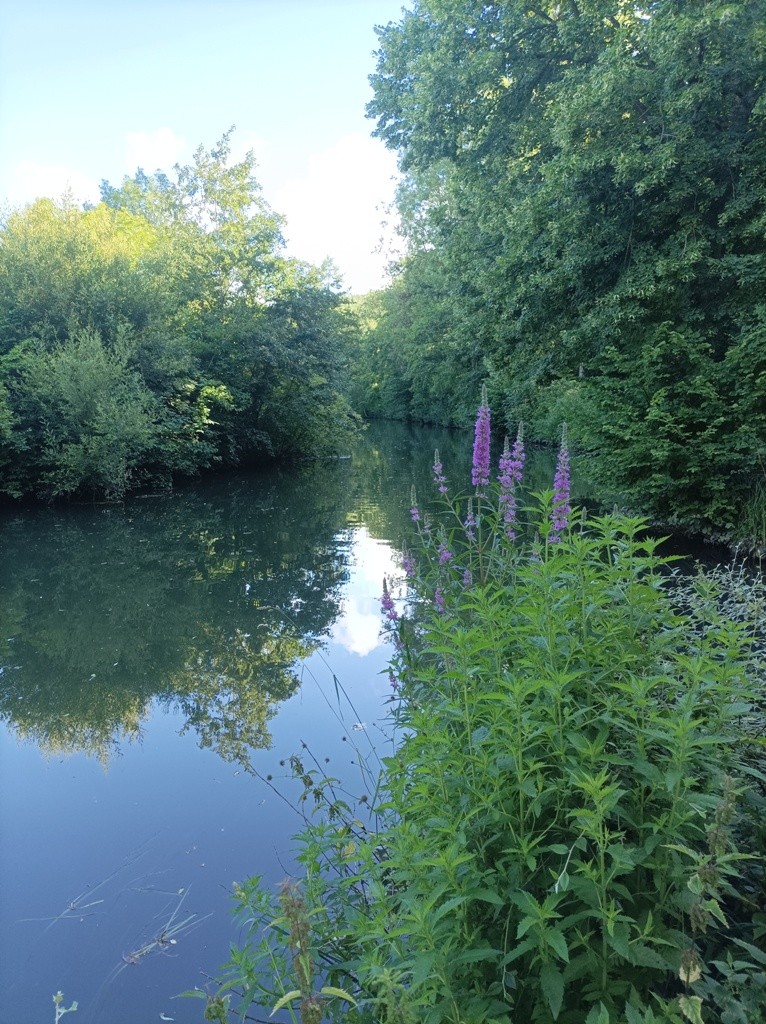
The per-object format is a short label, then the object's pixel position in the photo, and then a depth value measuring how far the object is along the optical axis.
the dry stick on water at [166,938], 3.02
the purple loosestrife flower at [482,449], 3.59
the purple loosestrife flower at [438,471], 3.78
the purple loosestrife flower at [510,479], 3.53
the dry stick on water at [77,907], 3.28
